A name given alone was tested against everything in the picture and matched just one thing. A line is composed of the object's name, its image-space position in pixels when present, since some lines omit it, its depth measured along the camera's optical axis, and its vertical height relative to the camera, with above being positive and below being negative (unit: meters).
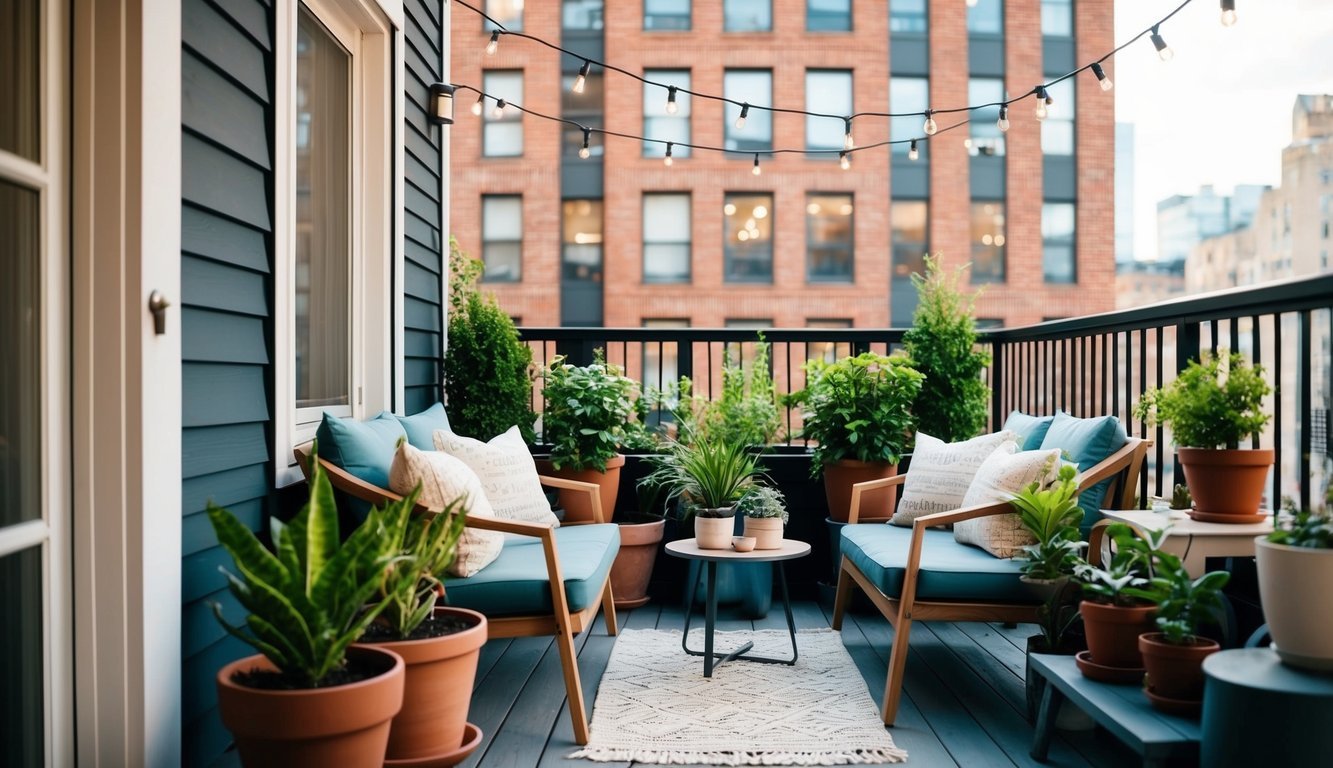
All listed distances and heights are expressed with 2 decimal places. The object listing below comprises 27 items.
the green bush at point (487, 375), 4.47 -0.02
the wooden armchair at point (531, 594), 2.67 -0.61
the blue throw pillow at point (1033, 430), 3.64 -0.22
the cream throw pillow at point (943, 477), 3.58 -0.39
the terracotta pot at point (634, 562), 4.22 -0.83
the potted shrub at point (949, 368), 4.68 +0.01
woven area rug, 2.62 -1.02
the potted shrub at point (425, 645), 2.14 -0.61
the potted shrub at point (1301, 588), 1.90 -0.43
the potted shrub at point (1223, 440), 2.42 -0.17
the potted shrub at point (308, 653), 1.78 -0.53
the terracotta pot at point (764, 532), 3.38 -0.55
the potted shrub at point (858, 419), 4.27 -0.21
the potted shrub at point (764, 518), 3.39 -0.51
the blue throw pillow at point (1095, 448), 3.17 -0.25
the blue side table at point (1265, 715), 1.80 -0.65
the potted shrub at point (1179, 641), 2.19 -0.62
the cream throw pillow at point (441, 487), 2.76 -0.33
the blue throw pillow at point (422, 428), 3.42 -0.20
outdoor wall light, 4.51 +1.24
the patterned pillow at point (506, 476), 3.28 -0.36
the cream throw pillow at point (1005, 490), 3.04 -0.38
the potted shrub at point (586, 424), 4.23 -0.23
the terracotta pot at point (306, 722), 1.76 -0.64
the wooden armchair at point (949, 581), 2.85 -0.62
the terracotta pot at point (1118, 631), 2.40 -0.64
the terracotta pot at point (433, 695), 2.15 -0.72
